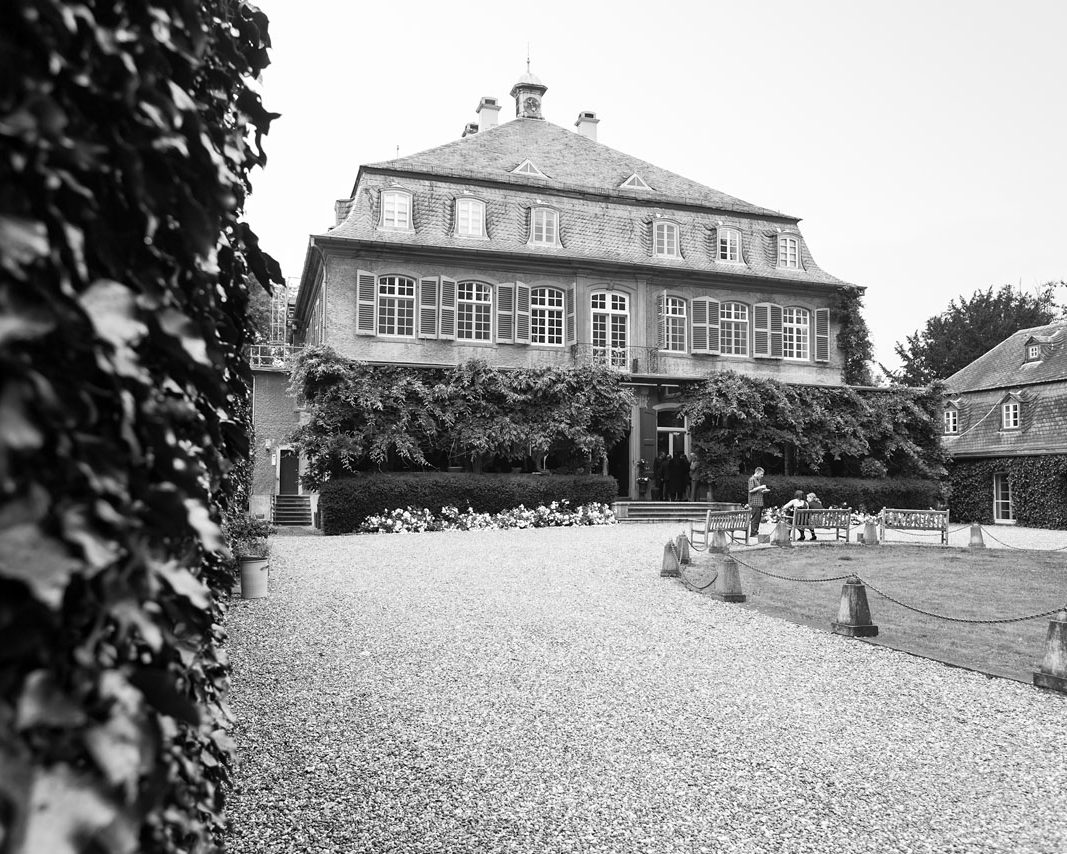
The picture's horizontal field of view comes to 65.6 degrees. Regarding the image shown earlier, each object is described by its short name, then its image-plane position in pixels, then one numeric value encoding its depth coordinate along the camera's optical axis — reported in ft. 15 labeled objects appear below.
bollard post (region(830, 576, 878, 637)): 26.76
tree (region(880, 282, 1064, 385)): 159.74
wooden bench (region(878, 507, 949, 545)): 62.69
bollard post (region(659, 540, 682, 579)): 39.26
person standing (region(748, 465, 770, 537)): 62.39
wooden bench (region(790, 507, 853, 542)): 60.80
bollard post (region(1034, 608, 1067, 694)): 20.36
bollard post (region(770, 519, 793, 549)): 56.34
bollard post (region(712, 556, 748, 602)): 32.99
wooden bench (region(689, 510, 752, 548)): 54.60
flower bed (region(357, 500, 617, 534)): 66.59
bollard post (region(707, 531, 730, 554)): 45.92
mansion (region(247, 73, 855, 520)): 85.46
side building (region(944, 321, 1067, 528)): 89.56
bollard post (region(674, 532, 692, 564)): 43.88
